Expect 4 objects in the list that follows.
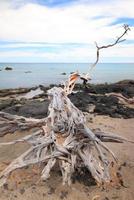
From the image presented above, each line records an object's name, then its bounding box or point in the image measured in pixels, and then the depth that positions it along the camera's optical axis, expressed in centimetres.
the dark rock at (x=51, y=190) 205
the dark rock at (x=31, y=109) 379
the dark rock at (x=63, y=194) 201
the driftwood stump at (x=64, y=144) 209
